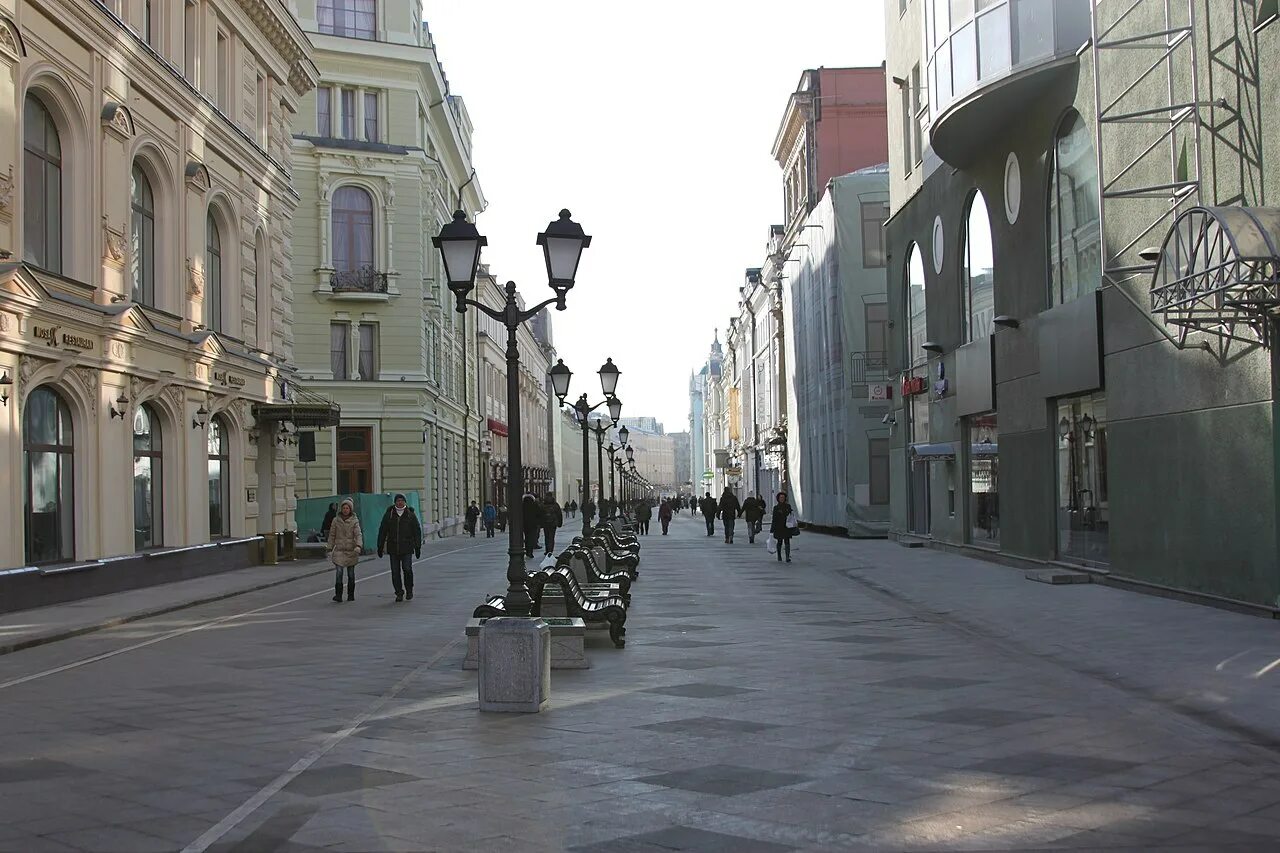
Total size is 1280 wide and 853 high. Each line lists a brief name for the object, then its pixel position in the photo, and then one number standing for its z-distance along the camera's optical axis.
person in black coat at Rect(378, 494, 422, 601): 19.83
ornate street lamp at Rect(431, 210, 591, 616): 10.48
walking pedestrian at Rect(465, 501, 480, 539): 51.59
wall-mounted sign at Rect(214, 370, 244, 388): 27.08
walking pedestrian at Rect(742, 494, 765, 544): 39.06
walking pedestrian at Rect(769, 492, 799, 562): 29.41
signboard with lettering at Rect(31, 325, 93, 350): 18.67
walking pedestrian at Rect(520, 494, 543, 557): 30.39
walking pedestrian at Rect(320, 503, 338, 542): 33.72
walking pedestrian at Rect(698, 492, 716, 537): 45.31
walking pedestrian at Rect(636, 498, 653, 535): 50.44
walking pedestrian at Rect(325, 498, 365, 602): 19.48
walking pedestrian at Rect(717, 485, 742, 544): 40.22
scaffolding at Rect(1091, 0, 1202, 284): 16.05
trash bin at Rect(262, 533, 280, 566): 29.96
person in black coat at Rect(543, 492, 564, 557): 33.44
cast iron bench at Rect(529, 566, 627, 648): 13.16
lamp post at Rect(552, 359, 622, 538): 24.44
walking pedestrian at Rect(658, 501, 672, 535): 48.42
